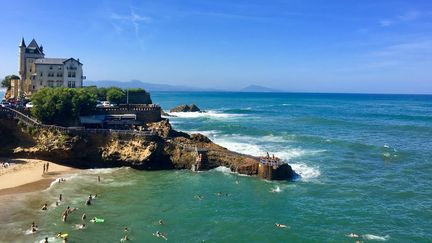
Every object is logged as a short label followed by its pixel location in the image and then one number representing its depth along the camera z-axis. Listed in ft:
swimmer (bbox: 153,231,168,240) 117.80
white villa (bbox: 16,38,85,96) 292.40
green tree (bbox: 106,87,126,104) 290.35
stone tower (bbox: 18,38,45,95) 304.89
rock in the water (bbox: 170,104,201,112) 501.15
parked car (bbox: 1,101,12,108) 207.21
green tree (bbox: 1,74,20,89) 374.18
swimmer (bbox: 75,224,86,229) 122.01
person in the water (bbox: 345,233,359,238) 120.16
